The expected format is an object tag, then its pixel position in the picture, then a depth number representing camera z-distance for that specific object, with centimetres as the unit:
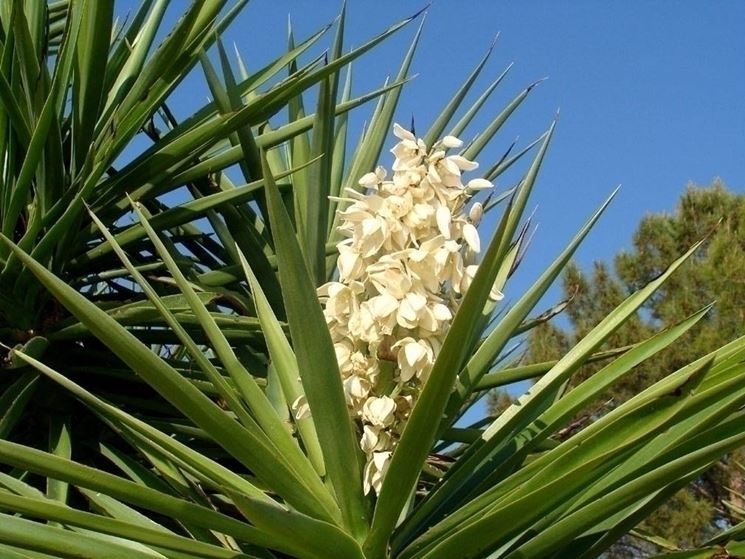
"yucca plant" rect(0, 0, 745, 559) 127
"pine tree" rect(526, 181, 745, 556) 766
